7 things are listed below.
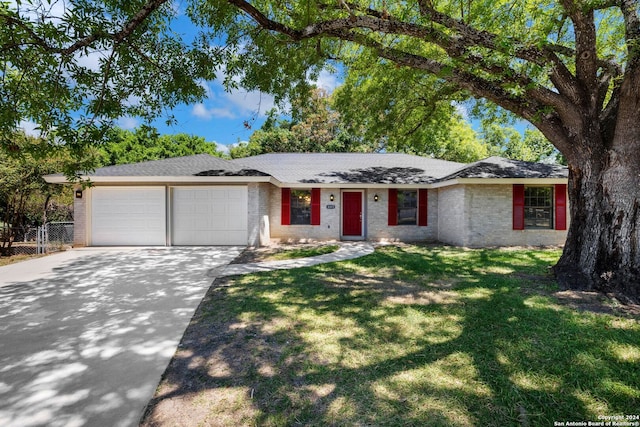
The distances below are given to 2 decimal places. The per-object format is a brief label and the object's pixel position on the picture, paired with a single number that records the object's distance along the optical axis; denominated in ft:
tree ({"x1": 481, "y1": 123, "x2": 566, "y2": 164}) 98.02
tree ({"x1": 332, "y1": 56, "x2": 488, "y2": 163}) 30.60
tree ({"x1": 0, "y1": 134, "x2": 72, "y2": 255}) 35.83
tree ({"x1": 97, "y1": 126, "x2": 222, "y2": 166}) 83.33
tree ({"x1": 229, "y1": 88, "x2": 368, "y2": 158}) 87.20
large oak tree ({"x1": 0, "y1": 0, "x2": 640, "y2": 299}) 14.97
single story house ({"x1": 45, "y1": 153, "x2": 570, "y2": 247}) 34.86
